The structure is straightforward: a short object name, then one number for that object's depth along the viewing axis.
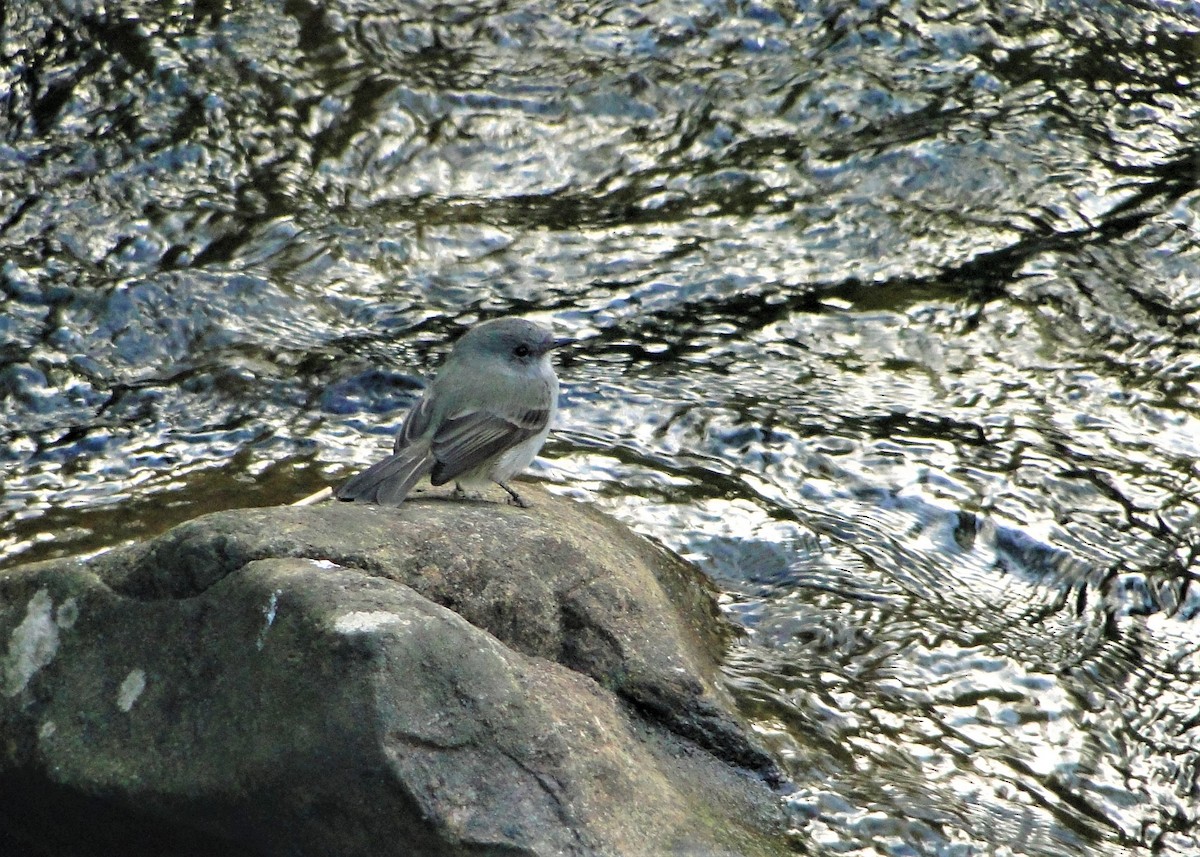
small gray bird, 11.81
